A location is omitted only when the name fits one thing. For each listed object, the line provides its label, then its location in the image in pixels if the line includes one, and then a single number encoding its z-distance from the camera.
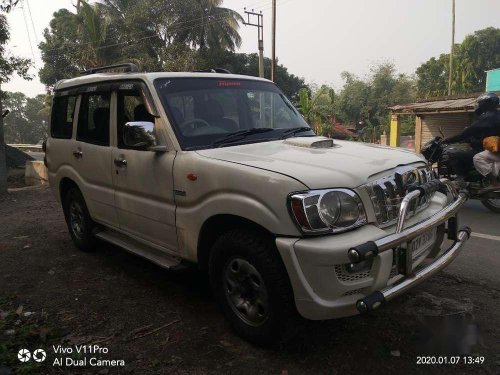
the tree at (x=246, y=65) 31.07
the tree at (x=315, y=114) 22.50
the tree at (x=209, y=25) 30.25
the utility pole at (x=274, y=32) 20.64
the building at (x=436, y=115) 17.11
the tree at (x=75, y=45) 26.34
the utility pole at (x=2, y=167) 10.27
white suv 2.49
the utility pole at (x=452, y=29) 32.26
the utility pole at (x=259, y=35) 21.28
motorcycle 6.67
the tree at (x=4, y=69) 10.35
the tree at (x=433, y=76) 47.47
